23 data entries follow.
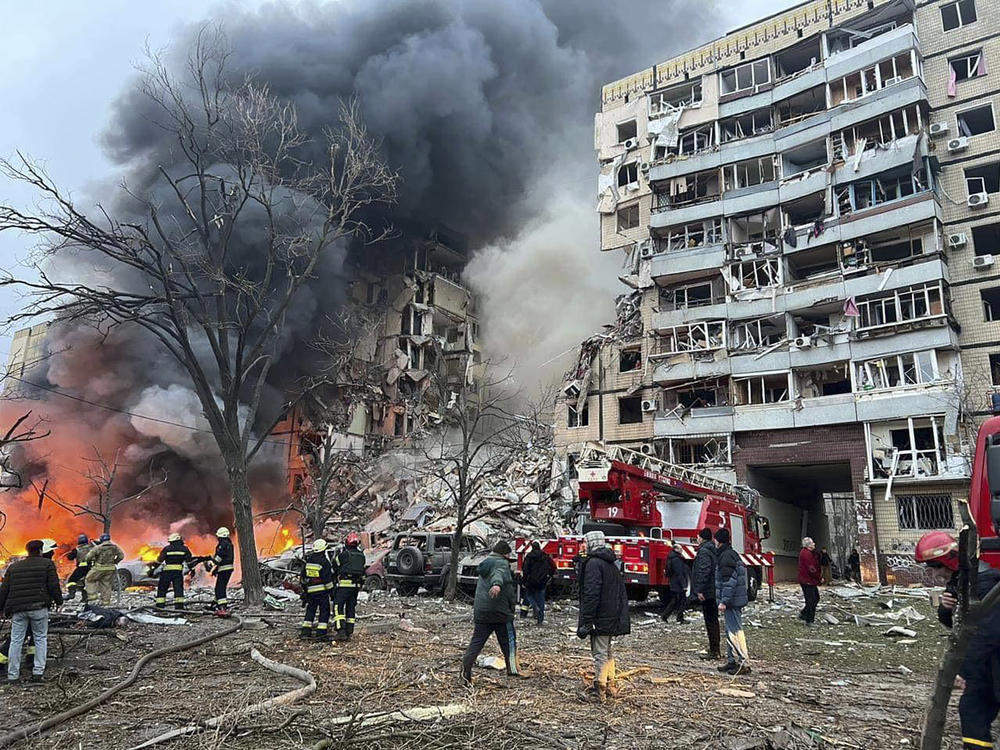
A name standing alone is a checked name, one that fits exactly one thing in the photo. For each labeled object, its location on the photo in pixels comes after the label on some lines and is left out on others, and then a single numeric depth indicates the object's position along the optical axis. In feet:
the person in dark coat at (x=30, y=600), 22.72
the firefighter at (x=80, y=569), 44.32
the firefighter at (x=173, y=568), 40.34
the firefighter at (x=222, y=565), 40.11
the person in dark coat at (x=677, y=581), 40.52
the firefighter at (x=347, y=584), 31.53
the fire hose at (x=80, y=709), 15.82
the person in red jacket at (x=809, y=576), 38.31
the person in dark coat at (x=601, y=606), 20.34
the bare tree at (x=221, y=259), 44.06
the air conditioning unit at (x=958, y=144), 81.25
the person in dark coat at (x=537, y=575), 38.70
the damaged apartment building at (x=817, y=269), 77.20
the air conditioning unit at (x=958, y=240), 79.04
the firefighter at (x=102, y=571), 39.47
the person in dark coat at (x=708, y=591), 27.58
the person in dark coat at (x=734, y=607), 24.52
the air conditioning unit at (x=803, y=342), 85.46
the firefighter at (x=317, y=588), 31.01
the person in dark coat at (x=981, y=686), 12.85
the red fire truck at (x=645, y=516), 41.81
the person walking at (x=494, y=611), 22.20
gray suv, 55.06
